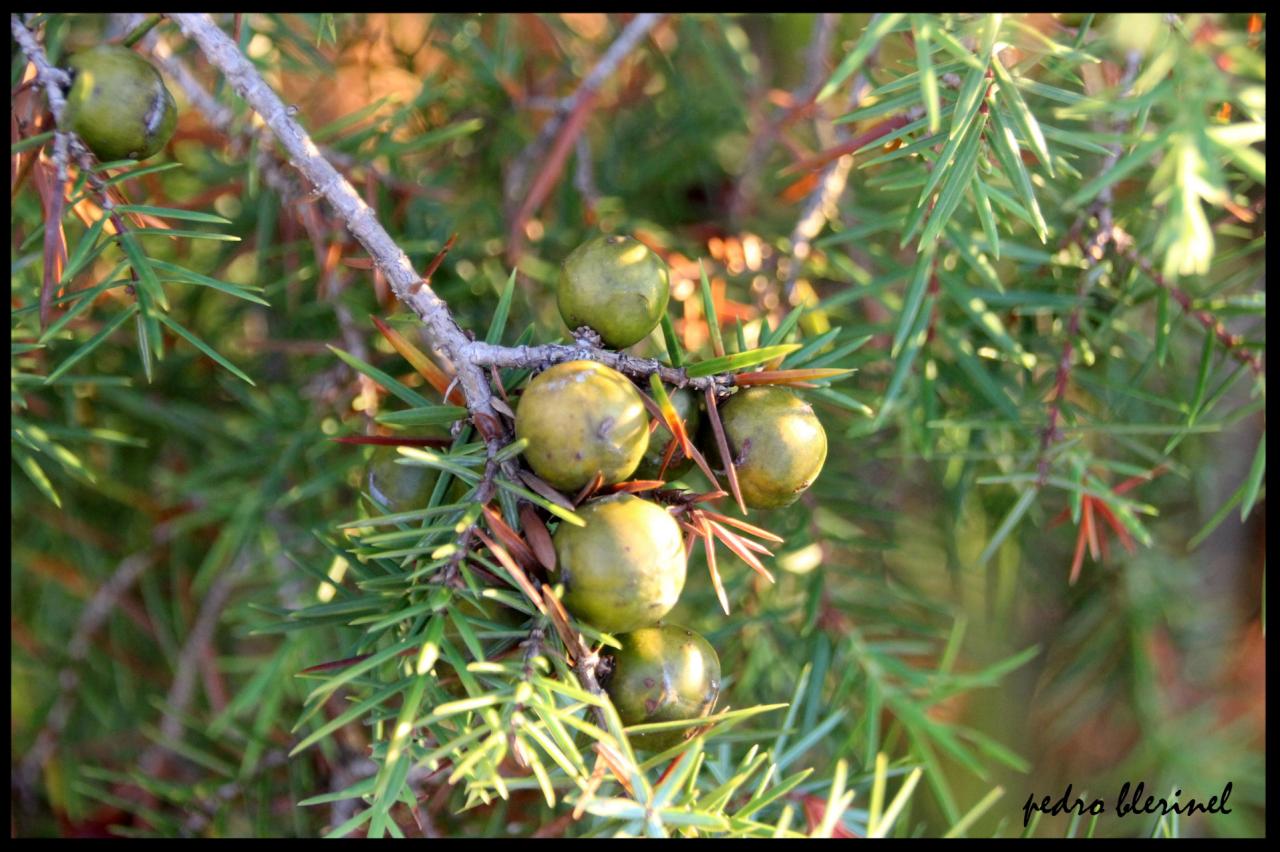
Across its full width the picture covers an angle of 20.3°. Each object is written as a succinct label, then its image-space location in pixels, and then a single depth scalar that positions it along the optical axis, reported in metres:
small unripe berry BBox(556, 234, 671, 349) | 0.32
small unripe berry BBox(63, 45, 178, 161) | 0.32
